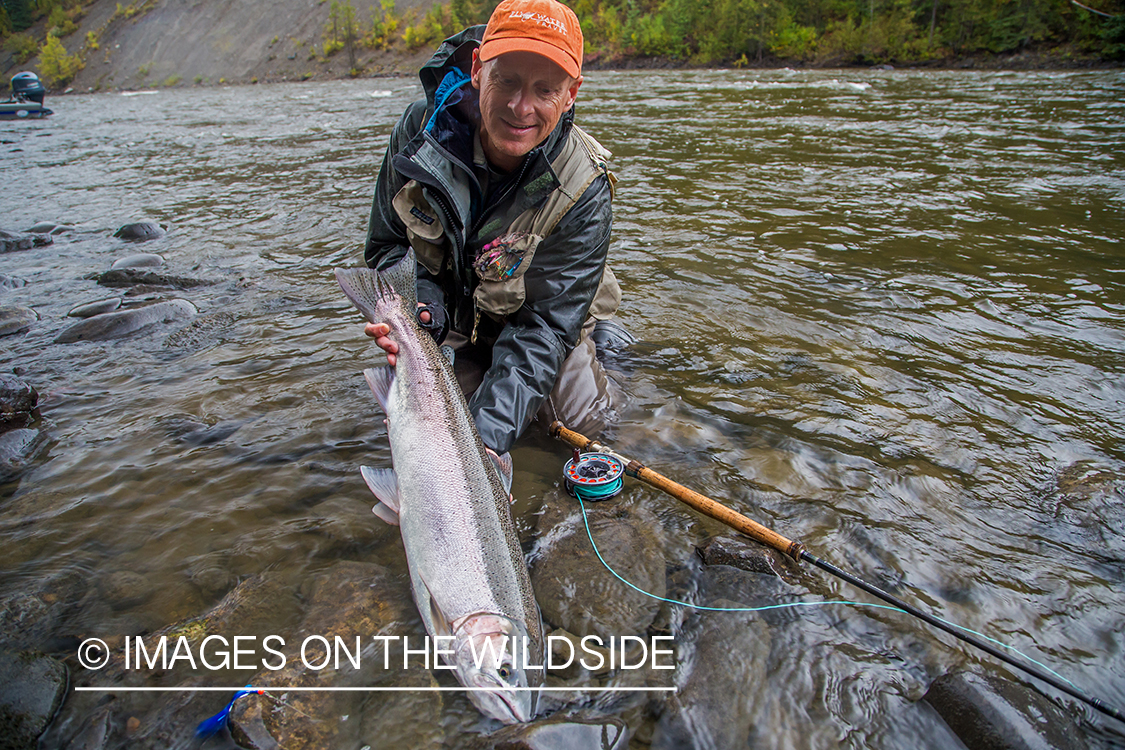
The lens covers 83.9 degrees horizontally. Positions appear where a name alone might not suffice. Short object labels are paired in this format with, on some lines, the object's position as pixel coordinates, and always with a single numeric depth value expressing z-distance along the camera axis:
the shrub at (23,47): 121.56
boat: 27.40
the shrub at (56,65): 108.34
